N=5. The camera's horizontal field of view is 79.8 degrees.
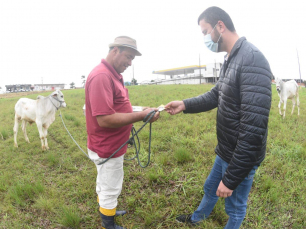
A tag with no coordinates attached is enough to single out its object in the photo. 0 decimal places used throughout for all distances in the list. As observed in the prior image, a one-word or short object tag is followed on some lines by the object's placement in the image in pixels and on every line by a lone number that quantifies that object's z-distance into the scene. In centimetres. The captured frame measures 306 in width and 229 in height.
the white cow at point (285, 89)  640
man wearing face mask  127
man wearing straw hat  164
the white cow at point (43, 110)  451
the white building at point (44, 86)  5436
